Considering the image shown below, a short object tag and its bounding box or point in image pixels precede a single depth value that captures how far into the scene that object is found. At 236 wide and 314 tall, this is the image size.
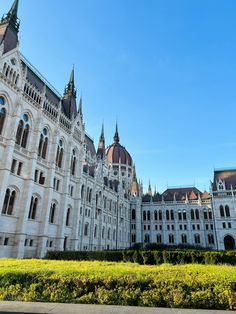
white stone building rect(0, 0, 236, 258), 27.42
